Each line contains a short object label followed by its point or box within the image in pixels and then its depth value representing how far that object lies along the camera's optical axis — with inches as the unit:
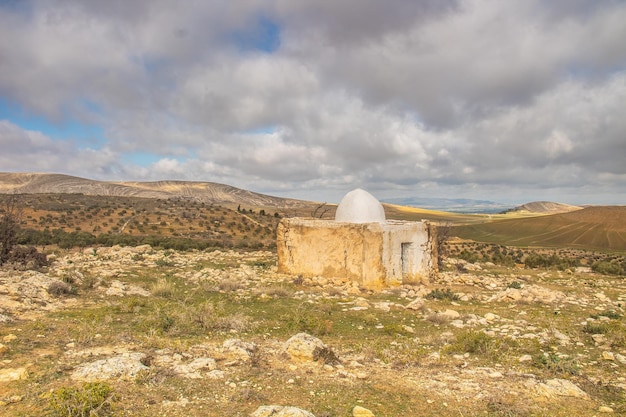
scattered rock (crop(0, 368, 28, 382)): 170.2
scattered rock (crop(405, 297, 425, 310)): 378.1
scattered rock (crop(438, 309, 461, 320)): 337.3
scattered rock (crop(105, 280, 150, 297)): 399.9
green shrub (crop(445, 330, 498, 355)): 248.5
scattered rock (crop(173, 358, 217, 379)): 188.5
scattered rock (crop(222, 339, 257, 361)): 219.1
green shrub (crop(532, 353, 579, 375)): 214.8
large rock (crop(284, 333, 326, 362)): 219.8
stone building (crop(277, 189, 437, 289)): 506.6
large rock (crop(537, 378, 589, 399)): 185.6
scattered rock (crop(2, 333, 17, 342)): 221.0
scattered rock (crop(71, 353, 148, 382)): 176.1
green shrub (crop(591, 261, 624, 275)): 748.6
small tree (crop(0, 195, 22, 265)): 518.6
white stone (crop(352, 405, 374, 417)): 157.4
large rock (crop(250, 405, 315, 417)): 145.2
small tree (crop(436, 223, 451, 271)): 740.3
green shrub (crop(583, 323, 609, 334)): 291.8
